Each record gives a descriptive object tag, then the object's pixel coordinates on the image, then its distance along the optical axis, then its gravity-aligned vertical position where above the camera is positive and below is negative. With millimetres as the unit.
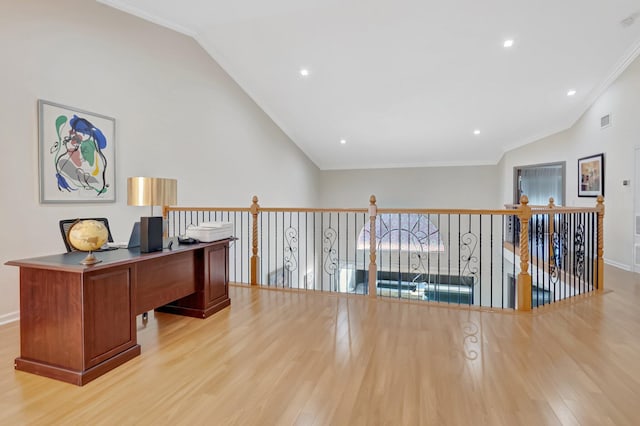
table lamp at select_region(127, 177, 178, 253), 3898 +244
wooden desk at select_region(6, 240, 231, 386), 2102 -682
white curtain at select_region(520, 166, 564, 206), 8500 +734
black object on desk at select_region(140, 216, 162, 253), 2602 -176
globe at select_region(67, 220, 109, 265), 2125 -163
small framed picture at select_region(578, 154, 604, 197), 5742 +650
